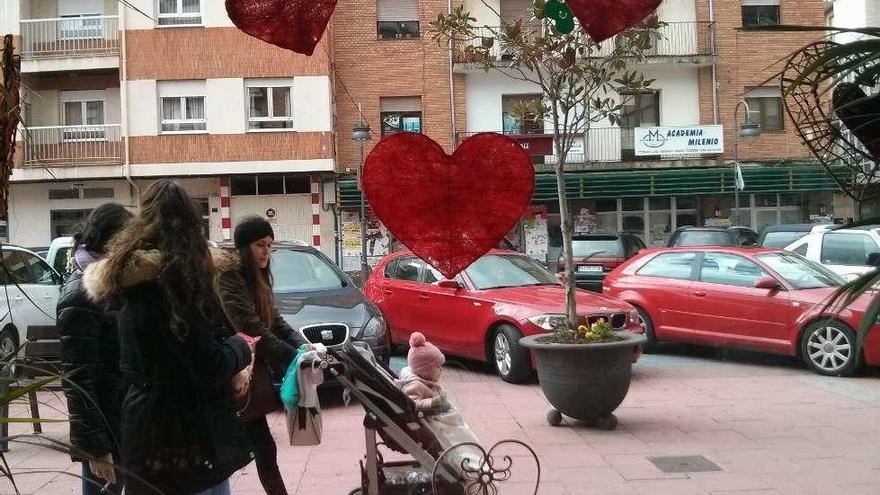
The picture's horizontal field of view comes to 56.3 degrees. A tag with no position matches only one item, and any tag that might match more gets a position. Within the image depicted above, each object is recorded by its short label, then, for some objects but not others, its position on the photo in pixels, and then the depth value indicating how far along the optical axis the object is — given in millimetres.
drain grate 5863
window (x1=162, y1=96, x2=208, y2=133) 22328
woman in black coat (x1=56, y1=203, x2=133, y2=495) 3272
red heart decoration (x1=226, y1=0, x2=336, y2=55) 2490
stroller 4074
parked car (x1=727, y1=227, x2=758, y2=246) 16150
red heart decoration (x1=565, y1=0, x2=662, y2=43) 2488
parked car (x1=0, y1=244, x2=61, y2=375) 10375
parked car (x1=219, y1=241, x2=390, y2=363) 8312
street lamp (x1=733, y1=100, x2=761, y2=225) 19031
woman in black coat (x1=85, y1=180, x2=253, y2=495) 2891
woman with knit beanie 3949
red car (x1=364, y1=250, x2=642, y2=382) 9352
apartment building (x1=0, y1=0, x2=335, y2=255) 21953
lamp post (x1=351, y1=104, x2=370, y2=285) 9135
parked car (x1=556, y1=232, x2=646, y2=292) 15992
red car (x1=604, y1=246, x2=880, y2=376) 9338
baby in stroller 4262
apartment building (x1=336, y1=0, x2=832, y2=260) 22953
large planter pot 6809
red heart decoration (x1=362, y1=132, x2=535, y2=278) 2811
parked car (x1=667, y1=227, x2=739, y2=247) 15827
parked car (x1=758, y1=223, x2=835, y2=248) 14445
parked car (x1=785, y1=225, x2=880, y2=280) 11305
